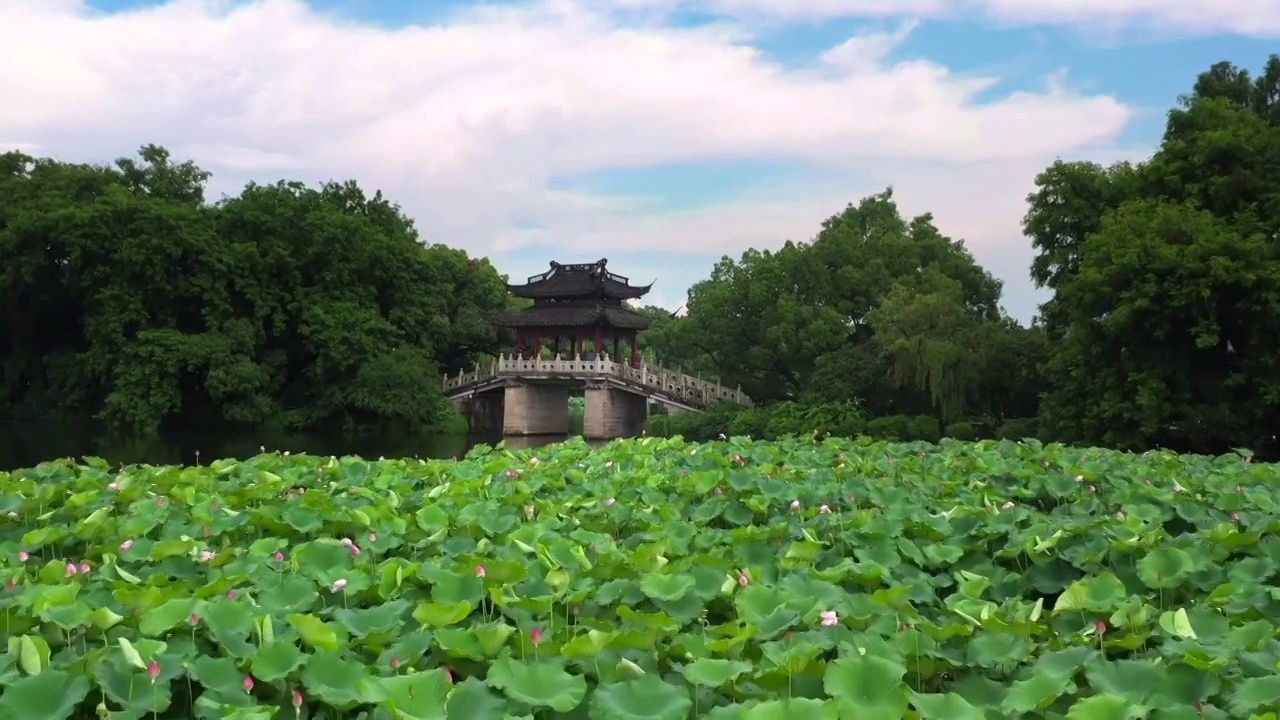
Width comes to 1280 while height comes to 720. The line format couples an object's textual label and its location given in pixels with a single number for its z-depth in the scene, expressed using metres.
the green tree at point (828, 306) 23.64
